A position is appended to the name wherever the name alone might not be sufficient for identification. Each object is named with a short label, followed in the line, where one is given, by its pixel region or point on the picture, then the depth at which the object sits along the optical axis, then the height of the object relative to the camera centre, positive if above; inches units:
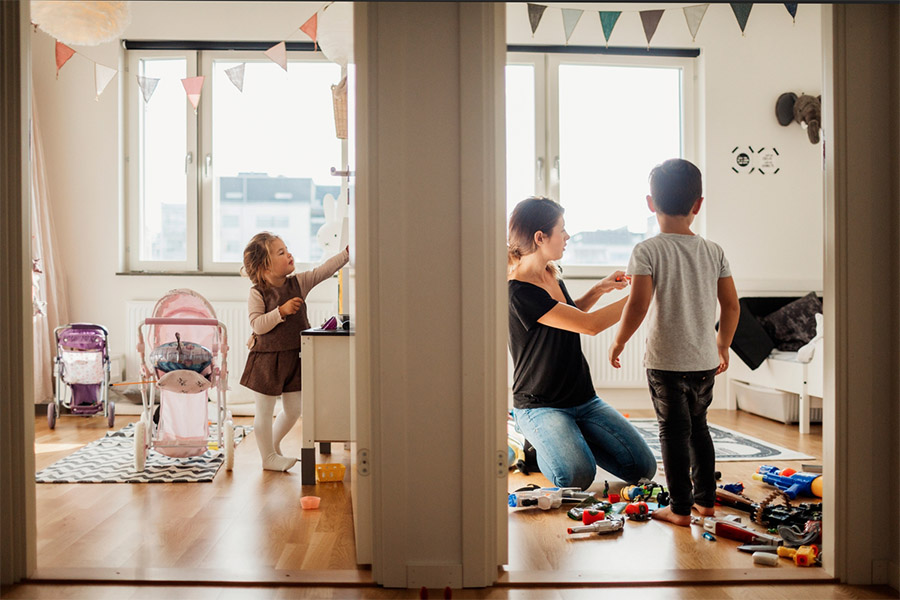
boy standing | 92.2 -3.5
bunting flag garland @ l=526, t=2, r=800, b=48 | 131.0 +51.5
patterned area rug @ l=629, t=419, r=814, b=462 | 137.6 -29.9
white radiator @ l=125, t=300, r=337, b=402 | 197.2 -8.3
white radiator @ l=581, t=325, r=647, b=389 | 200.7 -19.7
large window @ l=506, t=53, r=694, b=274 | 205.5 +42.3
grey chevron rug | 121.3 -29.2
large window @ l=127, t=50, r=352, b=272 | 204.4 +36.1
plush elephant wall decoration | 197.3 +46.7
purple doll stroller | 172.2 -16.7
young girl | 129.1 -6.3
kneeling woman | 107.7 -12.6
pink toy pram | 129.6 -17.1
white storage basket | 172.7 -26.4
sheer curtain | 187.2 +4.1
